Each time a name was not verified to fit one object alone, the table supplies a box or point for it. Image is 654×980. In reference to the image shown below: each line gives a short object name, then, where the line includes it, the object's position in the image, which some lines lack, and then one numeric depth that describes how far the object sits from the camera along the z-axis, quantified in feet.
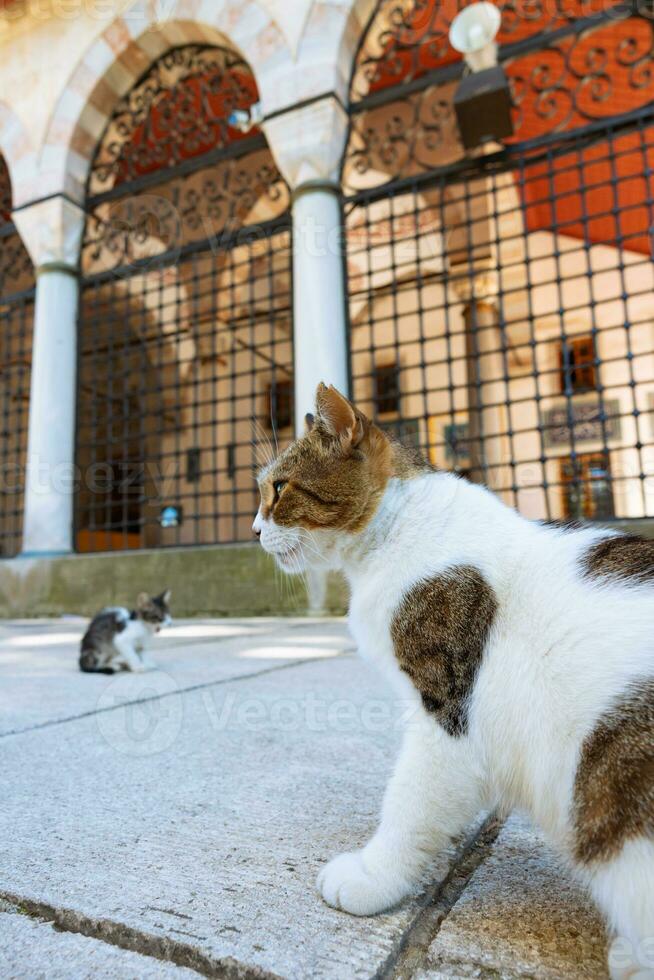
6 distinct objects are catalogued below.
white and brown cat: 2.11
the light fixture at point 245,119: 17.83
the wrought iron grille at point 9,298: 23.49
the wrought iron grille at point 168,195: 19.85
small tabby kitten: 8.70
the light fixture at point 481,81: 14.73
